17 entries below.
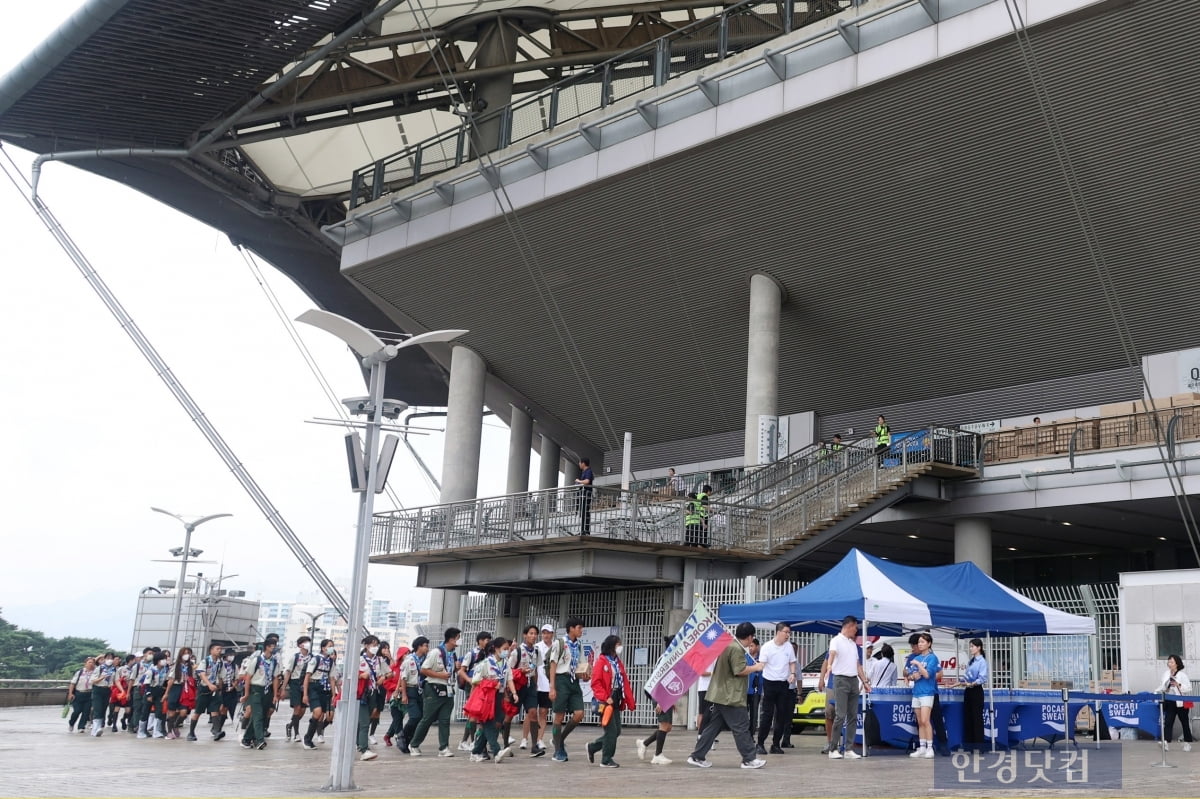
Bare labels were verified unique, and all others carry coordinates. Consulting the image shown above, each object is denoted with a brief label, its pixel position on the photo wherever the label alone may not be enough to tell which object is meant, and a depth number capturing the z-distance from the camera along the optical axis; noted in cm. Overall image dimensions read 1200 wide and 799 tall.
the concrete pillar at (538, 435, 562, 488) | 4581
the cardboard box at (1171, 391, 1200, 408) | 2522
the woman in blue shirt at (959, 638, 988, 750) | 1628
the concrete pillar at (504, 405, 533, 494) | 4366
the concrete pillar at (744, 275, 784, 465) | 3058
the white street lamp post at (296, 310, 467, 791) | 1100
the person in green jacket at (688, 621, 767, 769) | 1291
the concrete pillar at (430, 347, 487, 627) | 3838
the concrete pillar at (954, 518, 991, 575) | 2856
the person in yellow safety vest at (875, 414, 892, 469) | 2775
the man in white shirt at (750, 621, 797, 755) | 1586
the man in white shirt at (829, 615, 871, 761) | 1462
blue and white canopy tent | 1572
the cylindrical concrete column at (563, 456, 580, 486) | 4931
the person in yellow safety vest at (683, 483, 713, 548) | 2586
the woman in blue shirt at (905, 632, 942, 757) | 1488
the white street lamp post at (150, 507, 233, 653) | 4002
